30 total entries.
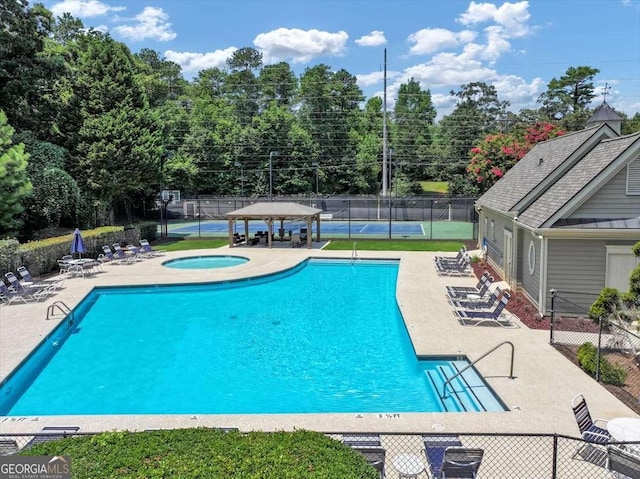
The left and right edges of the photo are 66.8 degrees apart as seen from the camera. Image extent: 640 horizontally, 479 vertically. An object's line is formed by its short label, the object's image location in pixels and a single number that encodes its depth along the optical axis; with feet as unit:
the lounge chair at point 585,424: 22.54
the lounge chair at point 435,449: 20.22
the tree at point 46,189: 85.05
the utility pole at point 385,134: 183.42
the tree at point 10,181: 70.28
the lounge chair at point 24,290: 55.72
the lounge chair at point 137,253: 84.17
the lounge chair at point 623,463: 18.56
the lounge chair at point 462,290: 53.78
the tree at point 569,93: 236.43
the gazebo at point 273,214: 89.86
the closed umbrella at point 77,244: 67.82
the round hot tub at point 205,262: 81.82
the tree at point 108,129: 97.86
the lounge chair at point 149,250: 89.12
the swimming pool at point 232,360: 32.09
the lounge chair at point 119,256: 81.51
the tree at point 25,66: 88.84
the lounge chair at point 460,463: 19.04
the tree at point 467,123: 243.60
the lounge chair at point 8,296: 54.80
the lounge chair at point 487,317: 44.16
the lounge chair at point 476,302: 48.08
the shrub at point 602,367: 31.17
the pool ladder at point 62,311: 48.38
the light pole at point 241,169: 206.12
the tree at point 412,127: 254.68
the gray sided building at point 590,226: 44.34
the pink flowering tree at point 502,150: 122.93
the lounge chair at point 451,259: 72.66
